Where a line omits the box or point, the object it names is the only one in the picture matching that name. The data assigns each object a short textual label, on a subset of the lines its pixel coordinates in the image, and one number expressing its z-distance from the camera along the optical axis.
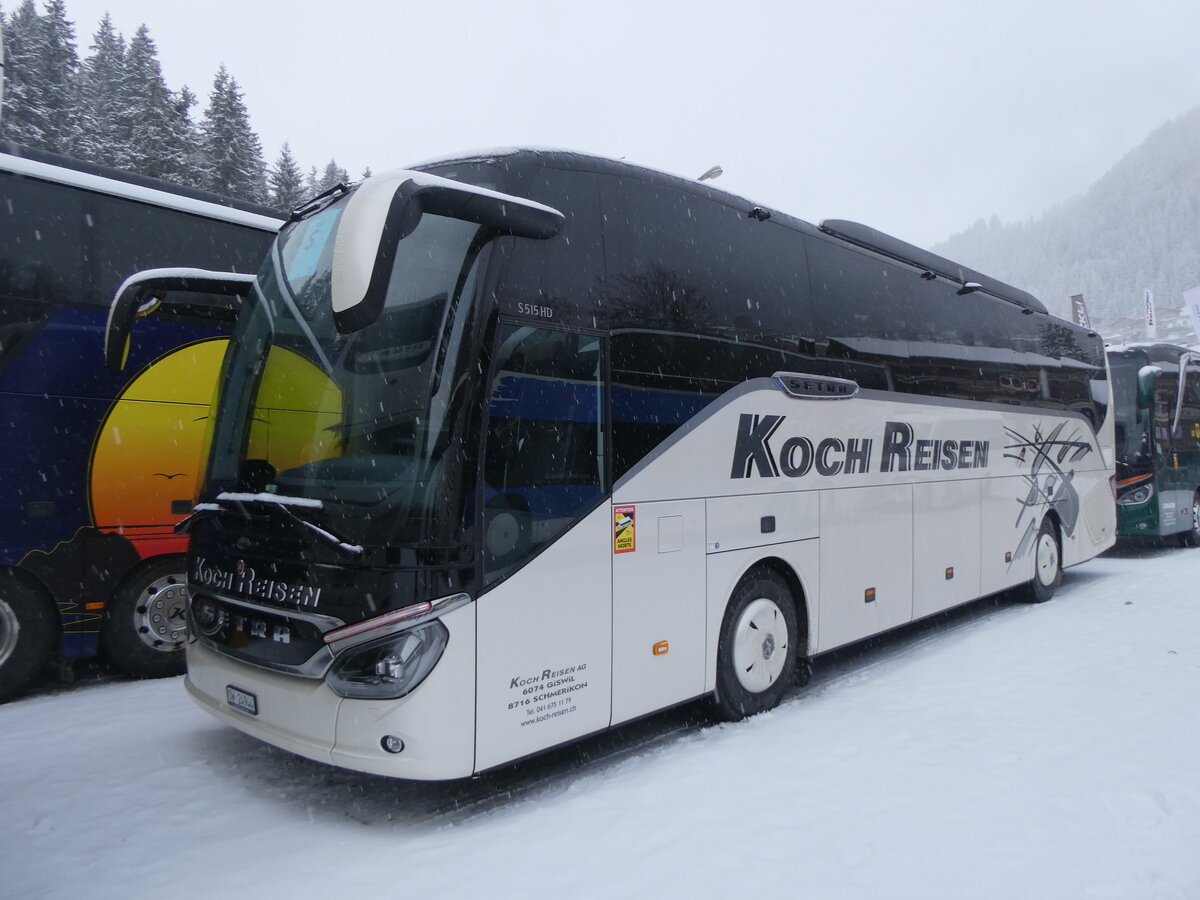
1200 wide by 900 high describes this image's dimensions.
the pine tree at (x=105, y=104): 38.59
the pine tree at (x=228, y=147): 41.69
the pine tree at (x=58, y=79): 38.41
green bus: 14.44
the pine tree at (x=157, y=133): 38.84
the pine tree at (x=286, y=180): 48.47
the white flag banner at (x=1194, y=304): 22.02
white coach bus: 3.77
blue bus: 6.02
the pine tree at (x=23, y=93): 33.62
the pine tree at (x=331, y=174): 56.30
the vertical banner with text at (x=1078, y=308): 26.06
